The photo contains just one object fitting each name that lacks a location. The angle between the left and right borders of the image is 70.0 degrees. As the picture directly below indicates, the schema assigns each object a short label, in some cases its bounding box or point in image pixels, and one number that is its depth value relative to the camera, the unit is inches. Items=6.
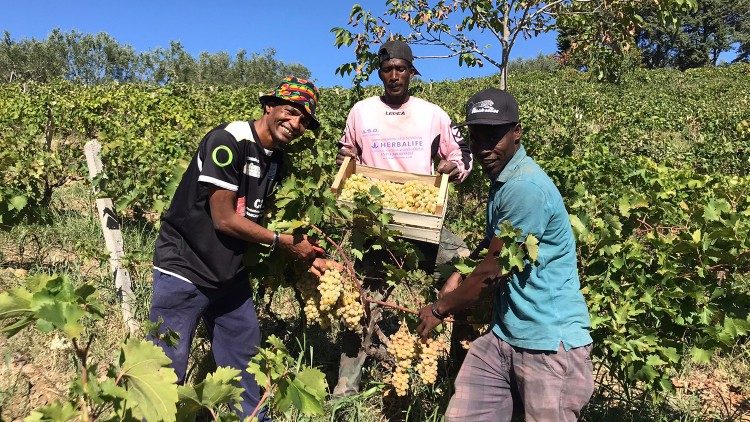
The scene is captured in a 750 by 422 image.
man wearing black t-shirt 101.3
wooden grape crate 108.0
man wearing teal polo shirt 87.7
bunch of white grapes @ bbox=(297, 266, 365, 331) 109.7
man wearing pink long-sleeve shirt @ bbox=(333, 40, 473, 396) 136.6
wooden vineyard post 161.6
